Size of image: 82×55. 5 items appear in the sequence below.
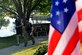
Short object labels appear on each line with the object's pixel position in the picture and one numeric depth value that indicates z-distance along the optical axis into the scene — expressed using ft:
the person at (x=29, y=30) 25.63
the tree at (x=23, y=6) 30.25
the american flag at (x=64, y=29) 5.37
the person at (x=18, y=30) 26.08
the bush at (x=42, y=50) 15.34
